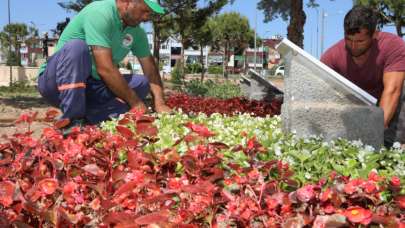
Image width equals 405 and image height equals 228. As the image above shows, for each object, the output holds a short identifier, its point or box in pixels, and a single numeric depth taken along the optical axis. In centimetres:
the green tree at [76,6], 1681
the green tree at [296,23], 1031
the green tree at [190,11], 2002
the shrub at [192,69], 5139
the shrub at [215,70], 5889
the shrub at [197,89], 1280
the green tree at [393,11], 3034
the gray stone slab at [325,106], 296
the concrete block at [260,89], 801
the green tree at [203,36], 3379
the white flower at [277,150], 234
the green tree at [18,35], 4262
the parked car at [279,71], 5625
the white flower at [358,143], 272
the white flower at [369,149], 254
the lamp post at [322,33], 4128
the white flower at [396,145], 278
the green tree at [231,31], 5336
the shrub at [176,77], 2204
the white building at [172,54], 8675
